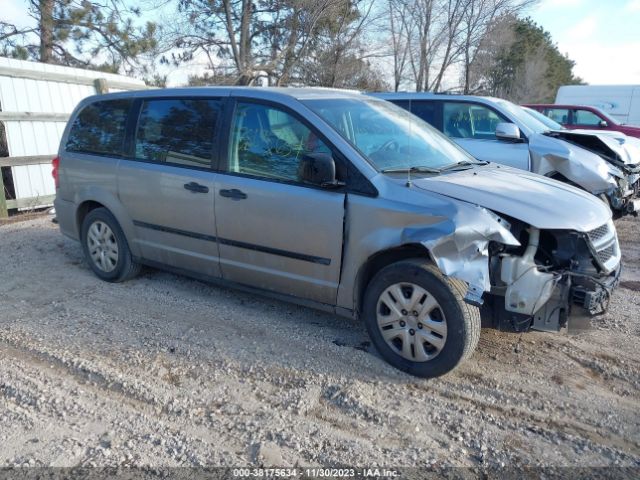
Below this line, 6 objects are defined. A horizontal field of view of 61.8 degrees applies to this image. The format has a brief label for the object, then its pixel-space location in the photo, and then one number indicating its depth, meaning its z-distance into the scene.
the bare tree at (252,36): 19.22
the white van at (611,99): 17.86
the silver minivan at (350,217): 3.36
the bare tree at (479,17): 22.81
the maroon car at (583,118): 13.27
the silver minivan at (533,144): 6.96
